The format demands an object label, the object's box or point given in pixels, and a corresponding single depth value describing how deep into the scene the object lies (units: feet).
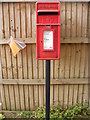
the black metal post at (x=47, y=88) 8.27
